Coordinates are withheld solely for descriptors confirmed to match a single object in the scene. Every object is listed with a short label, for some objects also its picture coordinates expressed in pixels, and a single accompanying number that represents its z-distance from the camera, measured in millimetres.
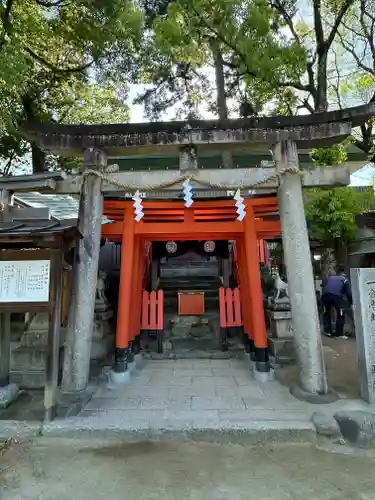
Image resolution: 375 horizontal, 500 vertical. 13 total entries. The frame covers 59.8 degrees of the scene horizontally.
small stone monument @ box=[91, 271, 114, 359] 7562
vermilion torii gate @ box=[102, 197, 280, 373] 6367
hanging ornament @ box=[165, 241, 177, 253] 10016
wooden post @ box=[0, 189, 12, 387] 5566
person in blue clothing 9297
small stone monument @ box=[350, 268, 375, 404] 4898
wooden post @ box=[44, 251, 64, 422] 4559
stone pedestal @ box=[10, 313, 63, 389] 6230
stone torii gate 5371
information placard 4695
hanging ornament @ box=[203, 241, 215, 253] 9984
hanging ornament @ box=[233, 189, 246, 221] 5520
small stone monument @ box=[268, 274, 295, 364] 7375
